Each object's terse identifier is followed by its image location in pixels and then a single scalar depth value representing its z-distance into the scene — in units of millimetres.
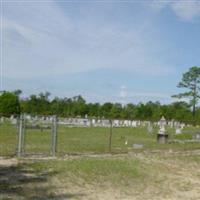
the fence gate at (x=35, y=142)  9254
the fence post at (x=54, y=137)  9754
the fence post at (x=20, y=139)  9177
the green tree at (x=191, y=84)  52001
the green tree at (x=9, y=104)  45918
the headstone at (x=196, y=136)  18303
